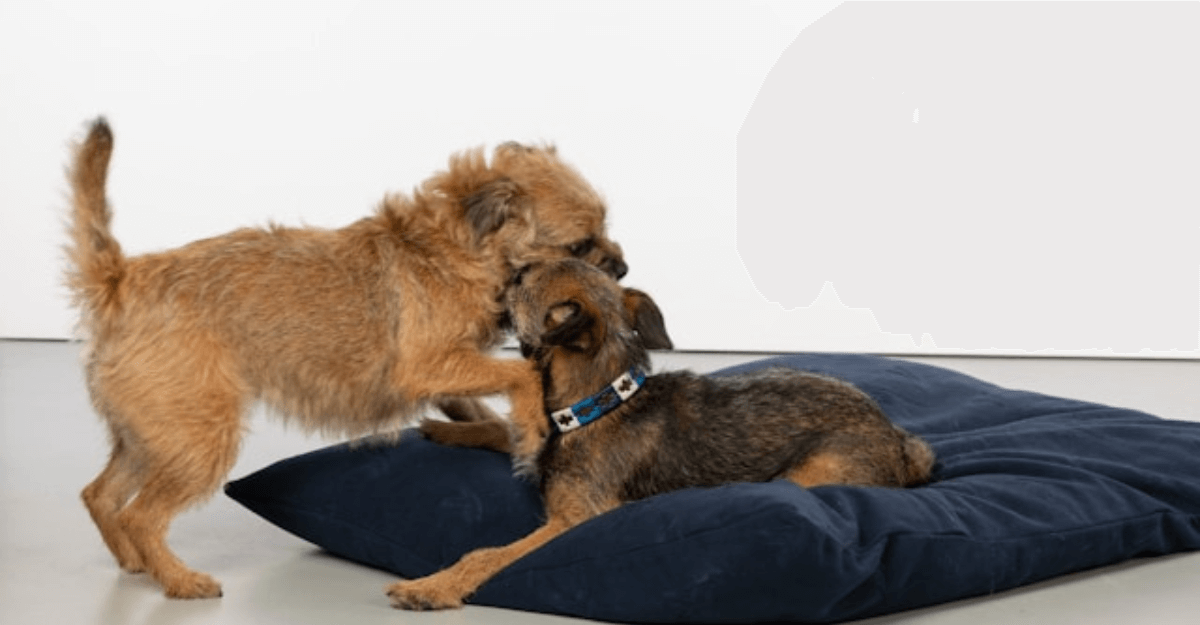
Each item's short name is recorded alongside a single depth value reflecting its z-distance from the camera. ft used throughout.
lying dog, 14.56
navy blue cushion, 13.28
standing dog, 15.05
